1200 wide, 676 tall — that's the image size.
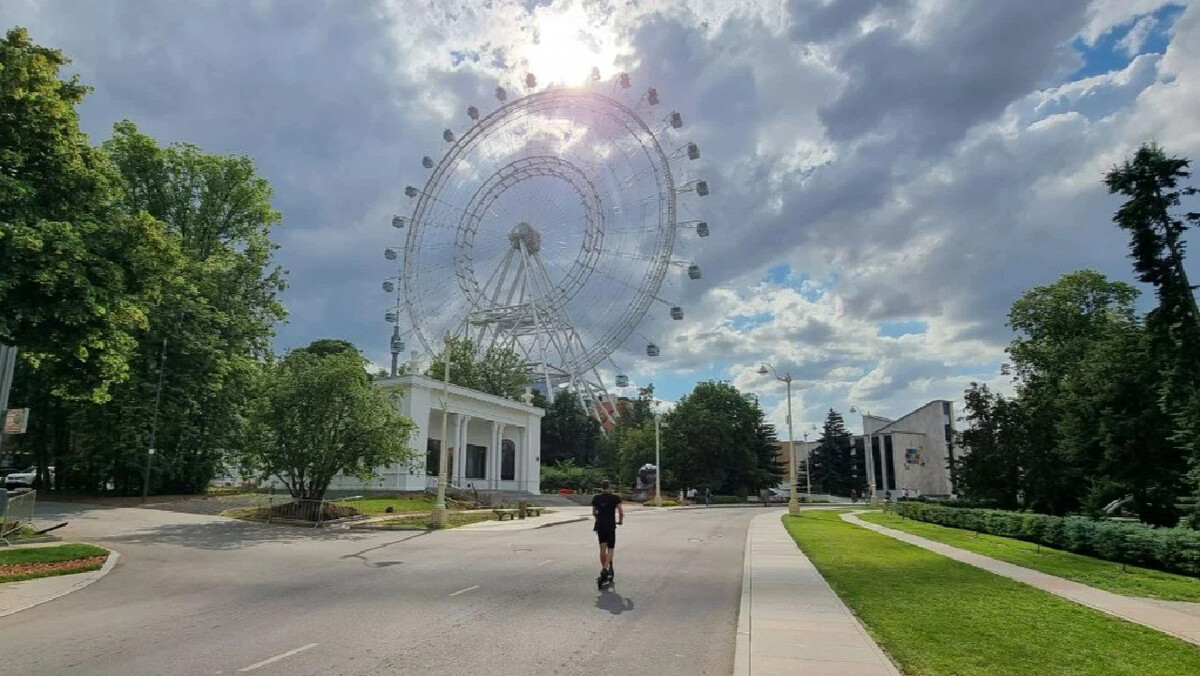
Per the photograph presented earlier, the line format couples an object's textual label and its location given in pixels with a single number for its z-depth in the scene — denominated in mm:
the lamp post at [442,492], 29750
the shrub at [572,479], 78200
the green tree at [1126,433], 28750
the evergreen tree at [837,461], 111625
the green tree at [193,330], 38875
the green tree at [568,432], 100000
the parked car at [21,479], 49472
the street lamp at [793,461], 43531
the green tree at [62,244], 16031
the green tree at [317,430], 29922
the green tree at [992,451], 39031
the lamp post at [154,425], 37531
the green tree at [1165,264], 24406
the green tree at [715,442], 80750
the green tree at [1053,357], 38219
